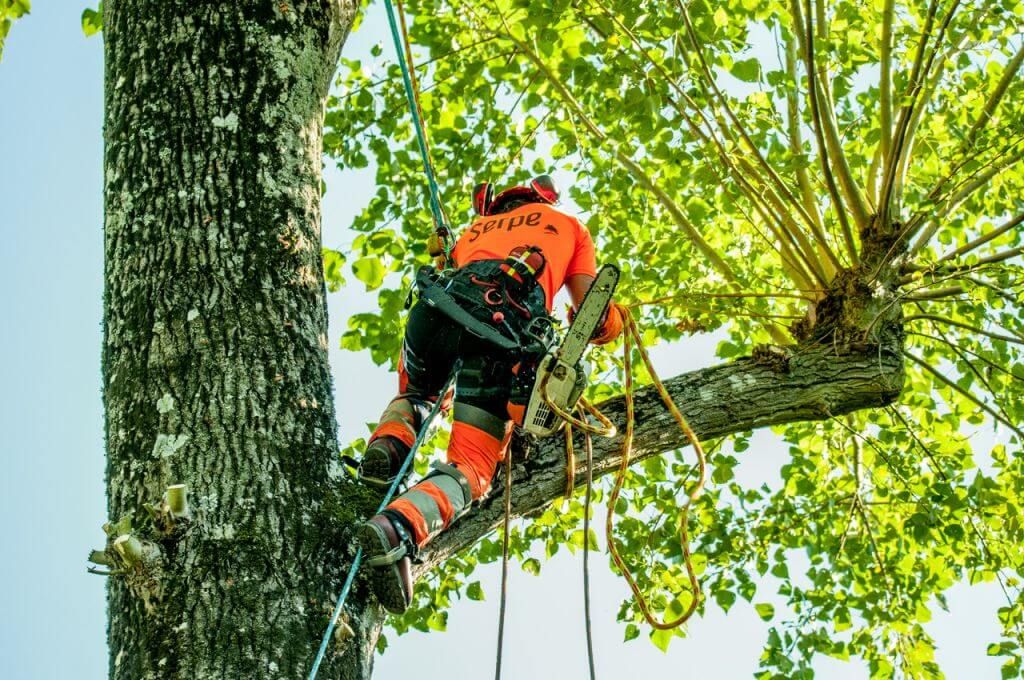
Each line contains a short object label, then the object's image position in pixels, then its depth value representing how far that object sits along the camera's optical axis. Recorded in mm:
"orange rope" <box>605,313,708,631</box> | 7055
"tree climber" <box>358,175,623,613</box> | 6777
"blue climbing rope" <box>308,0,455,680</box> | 5383
